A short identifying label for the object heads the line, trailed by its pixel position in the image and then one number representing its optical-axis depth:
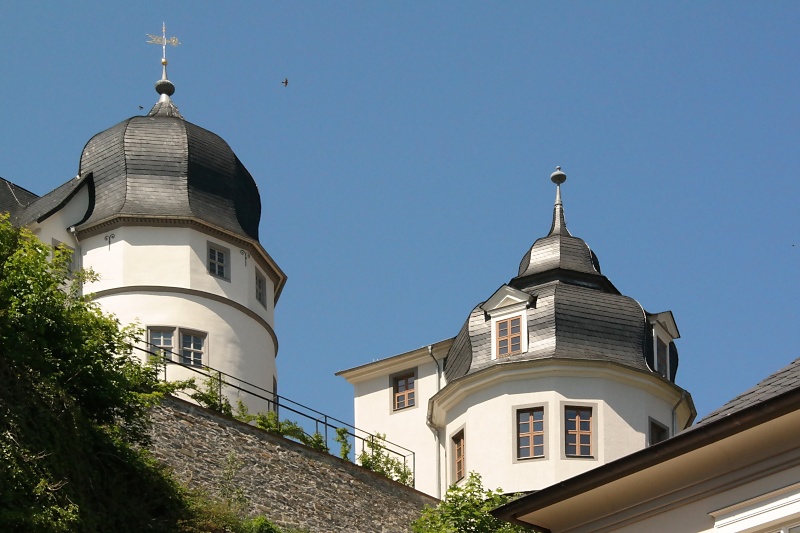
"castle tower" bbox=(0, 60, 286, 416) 42.25
